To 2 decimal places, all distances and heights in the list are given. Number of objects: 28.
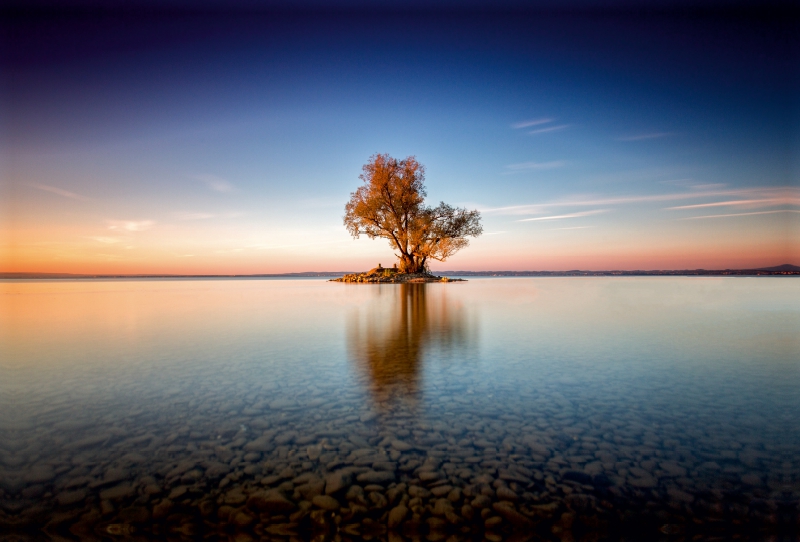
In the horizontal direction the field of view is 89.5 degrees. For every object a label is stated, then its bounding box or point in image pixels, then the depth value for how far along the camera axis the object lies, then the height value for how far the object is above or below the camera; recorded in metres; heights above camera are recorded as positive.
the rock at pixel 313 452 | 3.12 -1.38
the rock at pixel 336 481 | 2.69 -1.40
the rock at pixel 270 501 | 2.53 -1.42
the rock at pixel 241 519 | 2.42 -1.45
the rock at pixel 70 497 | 2.60 -1.40
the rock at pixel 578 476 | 2.77 -1.42
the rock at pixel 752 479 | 2.72 -1.44
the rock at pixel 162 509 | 2.47 -1.43
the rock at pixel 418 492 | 2.61 -1.41
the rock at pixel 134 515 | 2.45 -1.43
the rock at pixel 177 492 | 2.65 -1.41
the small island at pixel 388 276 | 40.62 +0.01
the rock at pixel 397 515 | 2.39 -1.45
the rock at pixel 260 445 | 3.30 -1.38
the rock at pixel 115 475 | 2.84 -1.38
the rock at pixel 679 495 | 2.57 -1.45
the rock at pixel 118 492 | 2.65 -1.40
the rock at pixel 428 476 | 2.79 -1.40
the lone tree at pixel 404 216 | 38.92 +5.98
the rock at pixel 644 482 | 2.72 -1.44
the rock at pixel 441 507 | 2.47 -1.44
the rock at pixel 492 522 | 2.36 -1.46
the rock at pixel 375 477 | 2.78 -1.40
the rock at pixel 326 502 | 2.53 -1.43
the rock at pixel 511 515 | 2.37 -1.45
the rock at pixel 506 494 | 2.59 -1.43
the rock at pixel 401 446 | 3.24 -1.38
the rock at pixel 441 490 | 2.62 -1.41
